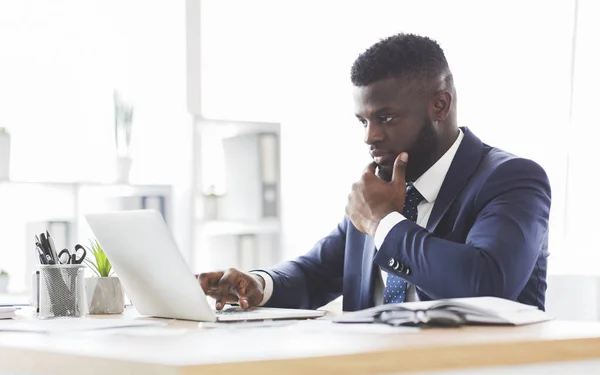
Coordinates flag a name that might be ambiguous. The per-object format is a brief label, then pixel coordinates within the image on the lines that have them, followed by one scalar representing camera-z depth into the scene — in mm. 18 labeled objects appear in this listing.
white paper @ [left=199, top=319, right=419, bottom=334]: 2194
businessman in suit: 2604
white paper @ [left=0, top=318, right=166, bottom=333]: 2305
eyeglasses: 2232
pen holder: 2572
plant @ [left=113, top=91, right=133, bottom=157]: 4982
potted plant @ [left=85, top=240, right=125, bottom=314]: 2725
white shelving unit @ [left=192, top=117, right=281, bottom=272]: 5277
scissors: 2622
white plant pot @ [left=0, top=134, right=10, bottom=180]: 4638
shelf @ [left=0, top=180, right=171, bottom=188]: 4634
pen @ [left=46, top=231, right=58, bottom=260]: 2625
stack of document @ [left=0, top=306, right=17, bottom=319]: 2601
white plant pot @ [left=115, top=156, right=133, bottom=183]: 4955
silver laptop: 2391
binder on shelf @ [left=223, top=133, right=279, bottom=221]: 5299
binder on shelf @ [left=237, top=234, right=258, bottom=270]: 5384
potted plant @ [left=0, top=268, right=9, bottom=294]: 4565
